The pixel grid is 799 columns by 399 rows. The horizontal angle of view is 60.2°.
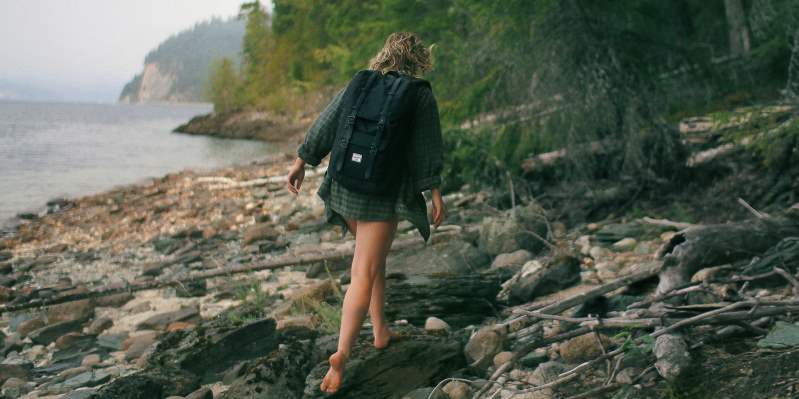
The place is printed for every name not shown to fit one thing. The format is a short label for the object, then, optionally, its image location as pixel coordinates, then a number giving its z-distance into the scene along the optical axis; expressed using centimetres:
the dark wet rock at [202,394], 412
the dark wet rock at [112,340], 620
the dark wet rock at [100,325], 673
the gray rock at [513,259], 660
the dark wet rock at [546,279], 544
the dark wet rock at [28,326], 683
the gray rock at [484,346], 409
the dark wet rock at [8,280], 945
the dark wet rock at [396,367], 382
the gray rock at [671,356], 308
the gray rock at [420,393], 379
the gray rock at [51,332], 653
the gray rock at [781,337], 313
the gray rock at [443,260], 665
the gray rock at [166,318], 662
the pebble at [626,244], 670
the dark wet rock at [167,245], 1083
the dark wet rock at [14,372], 544
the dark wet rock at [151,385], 404
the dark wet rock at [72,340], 636
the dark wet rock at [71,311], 703
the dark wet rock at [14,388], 503
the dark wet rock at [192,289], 758
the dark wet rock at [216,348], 483
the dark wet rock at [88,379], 507
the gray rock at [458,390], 365
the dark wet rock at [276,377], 380
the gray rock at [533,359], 396
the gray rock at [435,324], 499
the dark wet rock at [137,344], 575
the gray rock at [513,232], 705
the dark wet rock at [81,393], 426
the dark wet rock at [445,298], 526
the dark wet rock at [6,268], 1030
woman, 362
